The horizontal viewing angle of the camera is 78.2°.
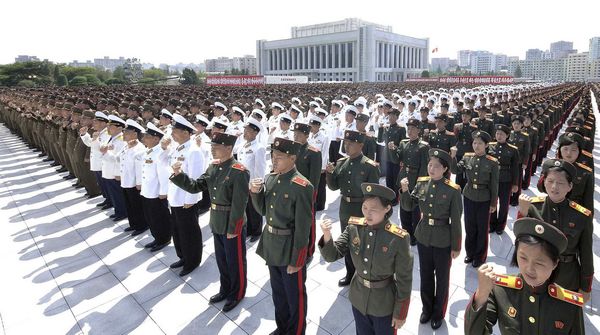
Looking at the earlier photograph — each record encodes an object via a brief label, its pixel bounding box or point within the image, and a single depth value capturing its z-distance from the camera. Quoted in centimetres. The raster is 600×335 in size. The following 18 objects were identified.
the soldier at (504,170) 553
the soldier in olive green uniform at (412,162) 524
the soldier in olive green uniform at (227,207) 376
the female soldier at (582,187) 382
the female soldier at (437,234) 343
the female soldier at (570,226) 293
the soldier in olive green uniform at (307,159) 520
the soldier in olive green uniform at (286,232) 315
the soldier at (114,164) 622
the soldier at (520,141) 670
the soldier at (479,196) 458
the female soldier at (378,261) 247
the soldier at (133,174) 547
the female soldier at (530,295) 170
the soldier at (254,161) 552
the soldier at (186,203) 454
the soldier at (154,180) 494
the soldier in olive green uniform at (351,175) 404
